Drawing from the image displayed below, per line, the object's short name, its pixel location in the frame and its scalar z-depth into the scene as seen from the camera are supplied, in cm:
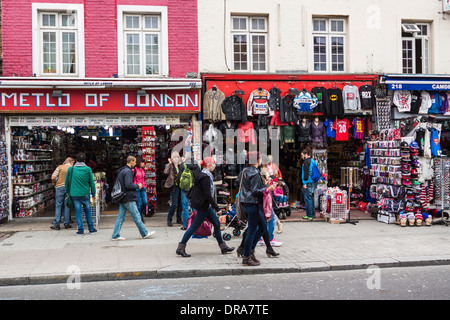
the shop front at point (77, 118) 1181
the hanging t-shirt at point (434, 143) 1170
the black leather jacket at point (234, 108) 1257
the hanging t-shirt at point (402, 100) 1336
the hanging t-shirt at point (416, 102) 1344
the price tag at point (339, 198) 1156
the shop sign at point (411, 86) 1315
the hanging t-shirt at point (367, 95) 1320
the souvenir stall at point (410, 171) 1127
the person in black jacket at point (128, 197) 920
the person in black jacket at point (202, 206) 780
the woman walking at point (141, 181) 1158
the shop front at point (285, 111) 1266
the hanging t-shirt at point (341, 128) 1328
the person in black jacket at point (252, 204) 722
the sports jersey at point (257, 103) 1271
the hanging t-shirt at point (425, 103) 1343
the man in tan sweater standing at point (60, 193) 1105
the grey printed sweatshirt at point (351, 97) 1314
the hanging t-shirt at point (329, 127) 1317
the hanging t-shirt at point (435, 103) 1353
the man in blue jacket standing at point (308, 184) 1188
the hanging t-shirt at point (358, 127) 1346
